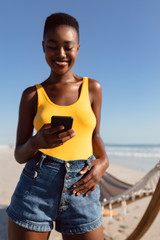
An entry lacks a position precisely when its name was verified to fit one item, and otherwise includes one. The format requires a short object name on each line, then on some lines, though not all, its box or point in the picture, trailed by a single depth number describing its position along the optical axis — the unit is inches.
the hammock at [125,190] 136.8
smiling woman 44.8
